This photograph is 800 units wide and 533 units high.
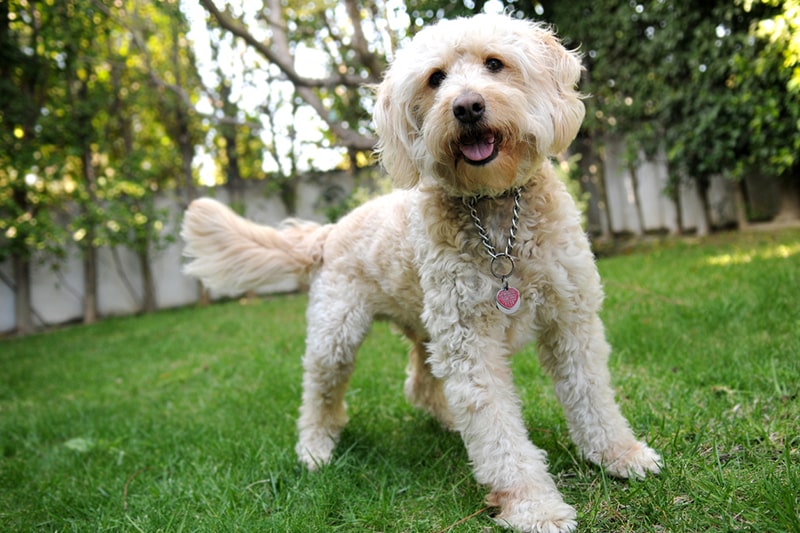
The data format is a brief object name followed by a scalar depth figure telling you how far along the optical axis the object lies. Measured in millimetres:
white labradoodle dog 2156
